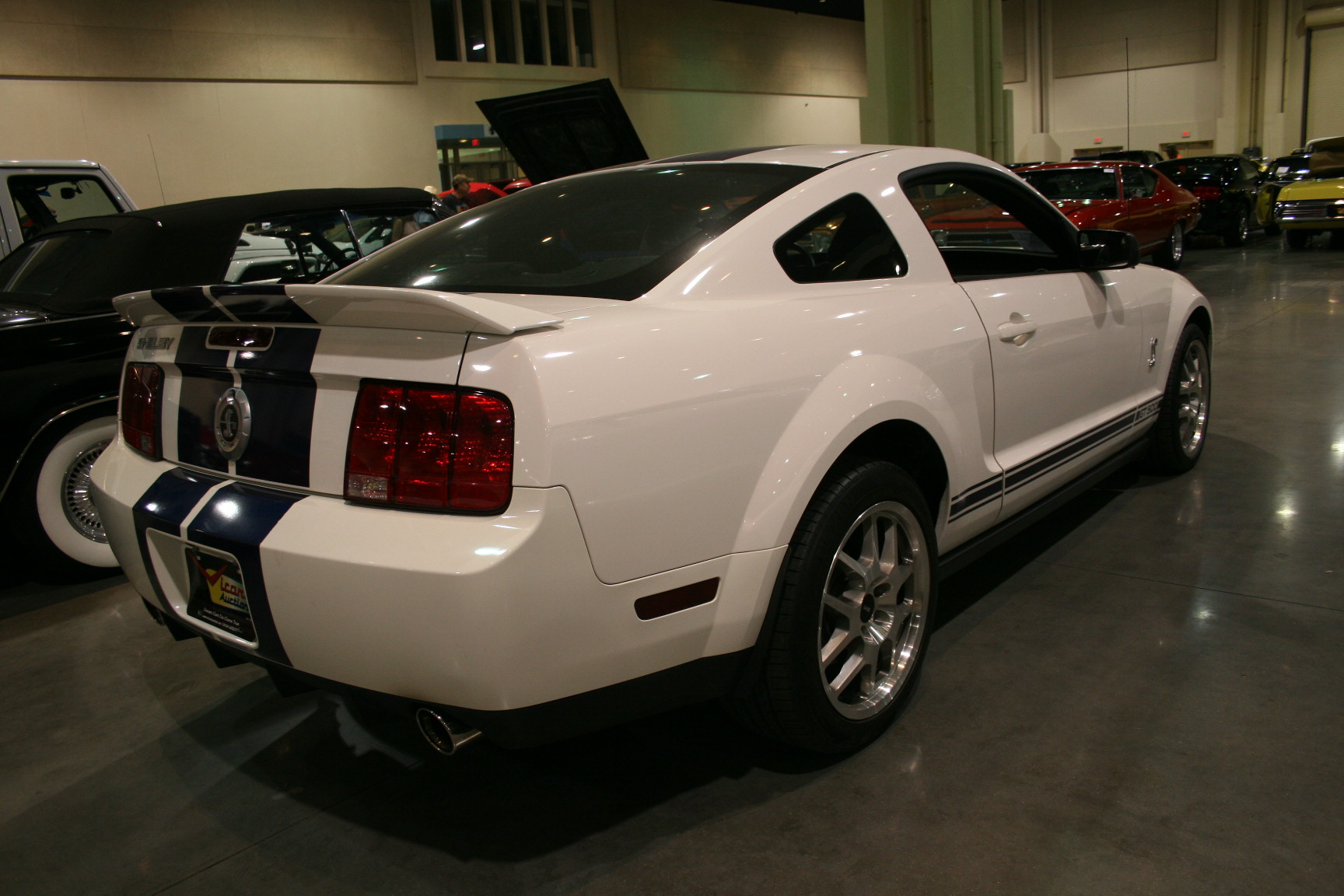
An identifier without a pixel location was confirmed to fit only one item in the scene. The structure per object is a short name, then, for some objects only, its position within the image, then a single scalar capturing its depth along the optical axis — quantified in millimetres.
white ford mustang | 1564
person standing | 10547
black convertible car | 3506
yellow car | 12898
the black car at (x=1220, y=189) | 14695
